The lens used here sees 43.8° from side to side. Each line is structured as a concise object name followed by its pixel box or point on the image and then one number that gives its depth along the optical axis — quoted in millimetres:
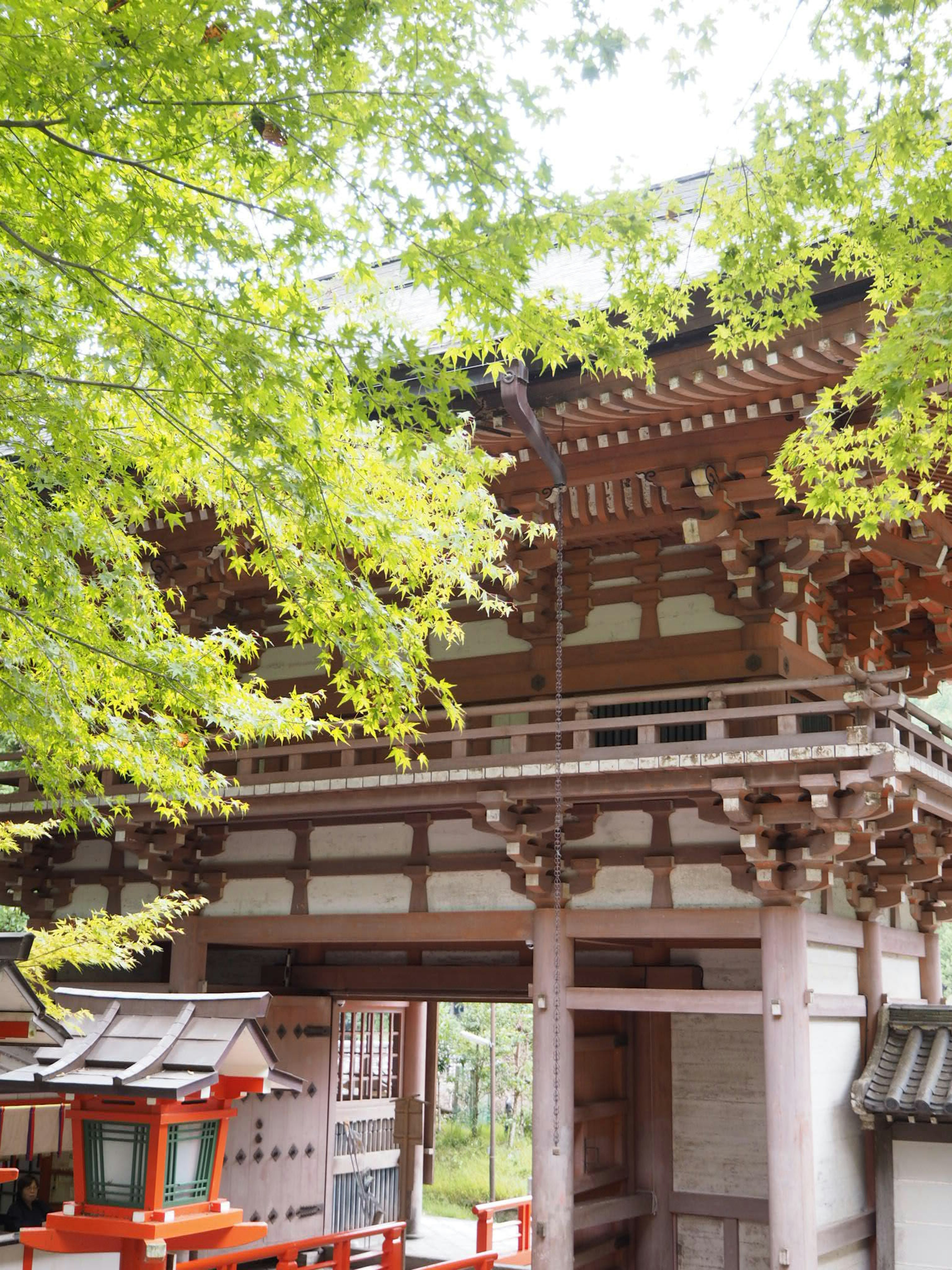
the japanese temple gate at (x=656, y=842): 7742
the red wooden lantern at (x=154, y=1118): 6102
